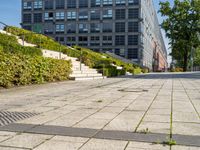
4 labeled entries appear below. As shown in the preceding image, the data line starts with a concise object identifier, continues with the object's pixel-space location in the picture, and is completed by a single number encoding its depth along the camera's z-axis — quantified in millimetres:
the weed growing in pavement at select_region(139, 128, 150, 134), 3563
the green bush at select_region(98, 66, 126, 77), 18081
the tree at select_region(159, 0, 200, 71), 42079
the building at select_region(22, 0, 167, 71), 50302
